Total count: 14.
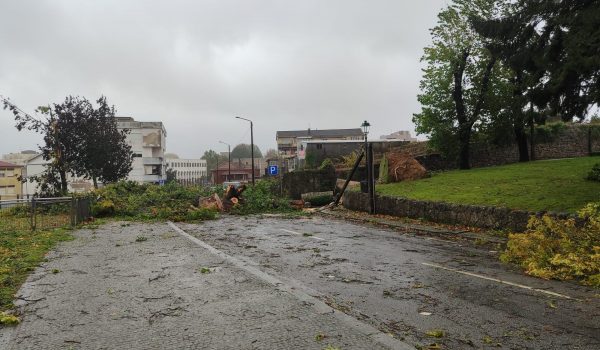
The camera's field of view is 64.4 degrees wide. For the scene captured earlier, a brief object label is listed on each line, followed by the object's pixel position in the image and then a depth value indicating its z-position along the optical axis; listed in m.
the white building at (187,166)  146.00
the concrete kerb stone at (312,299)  4.65
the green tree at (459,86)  29.44
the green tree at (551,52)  10.26
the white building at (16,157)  108.00
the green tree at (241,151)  163.12
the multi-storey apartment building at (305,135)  108.19
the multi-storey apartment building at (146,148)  91.94
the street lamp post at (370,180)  21.16
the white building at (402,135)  110.94
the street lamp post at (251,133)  50.00
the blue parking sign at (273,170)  42.84
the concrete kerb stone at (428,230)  13.00
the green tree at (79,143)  30.47
